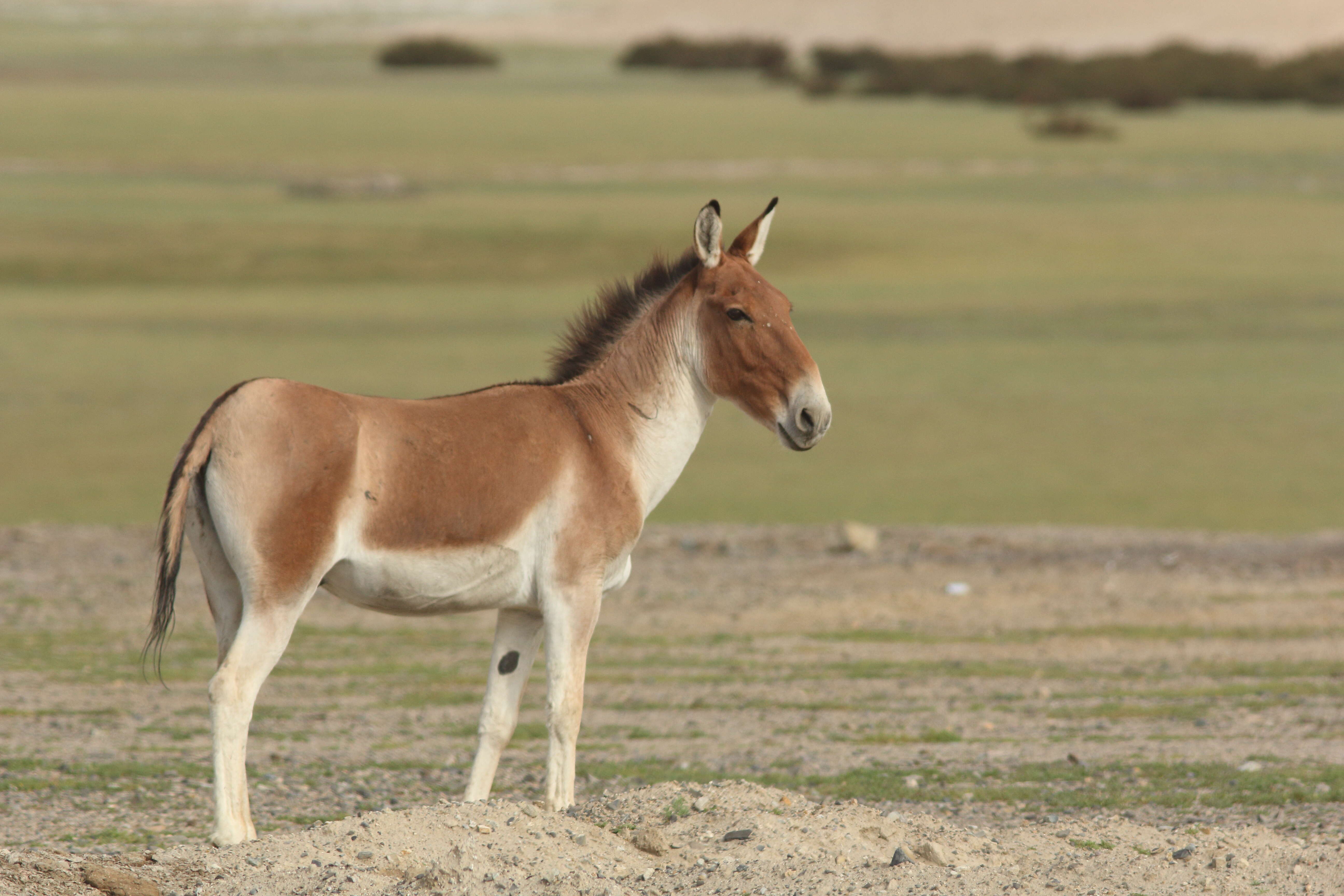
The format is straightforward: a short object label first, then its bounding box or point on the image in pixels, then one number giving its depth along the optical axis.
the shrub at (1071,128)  115.31
